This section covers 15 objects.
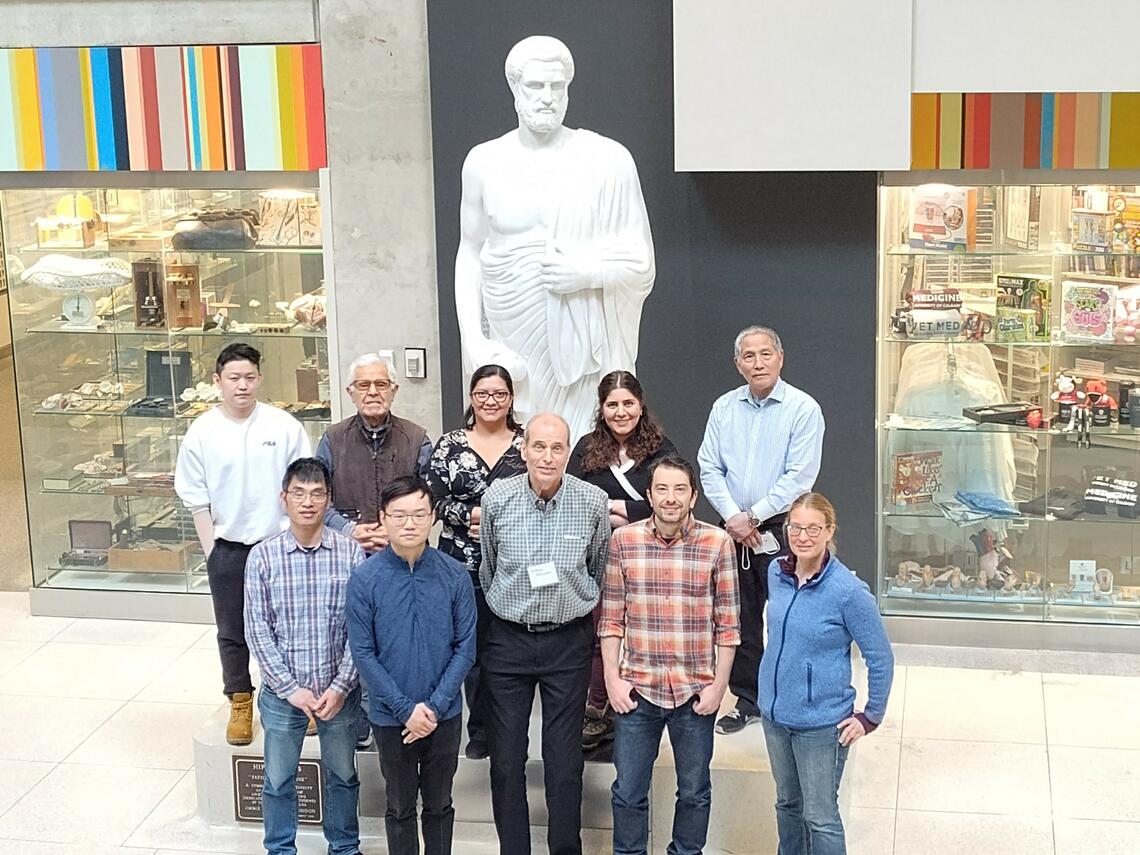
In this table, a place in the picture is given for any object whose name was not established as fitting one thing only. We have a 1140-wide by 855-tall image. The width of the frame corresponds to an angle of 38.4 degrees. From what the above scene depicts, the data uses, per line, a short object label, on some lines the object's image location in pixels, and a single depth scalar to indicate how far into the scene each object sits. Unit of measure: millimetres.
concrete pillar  7359
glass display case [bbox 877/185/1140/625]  7262
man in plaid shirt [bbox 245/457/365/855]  5023
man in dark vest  5465
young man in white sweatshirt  5516
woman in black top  5203
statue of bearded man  5594
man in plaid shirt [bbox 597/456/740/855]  4883
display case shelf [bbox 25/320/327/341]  8070
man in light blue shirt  5398
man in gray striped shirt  4930
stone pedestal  5523
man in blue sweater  4816
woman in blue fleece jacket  4633
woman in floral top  5215
